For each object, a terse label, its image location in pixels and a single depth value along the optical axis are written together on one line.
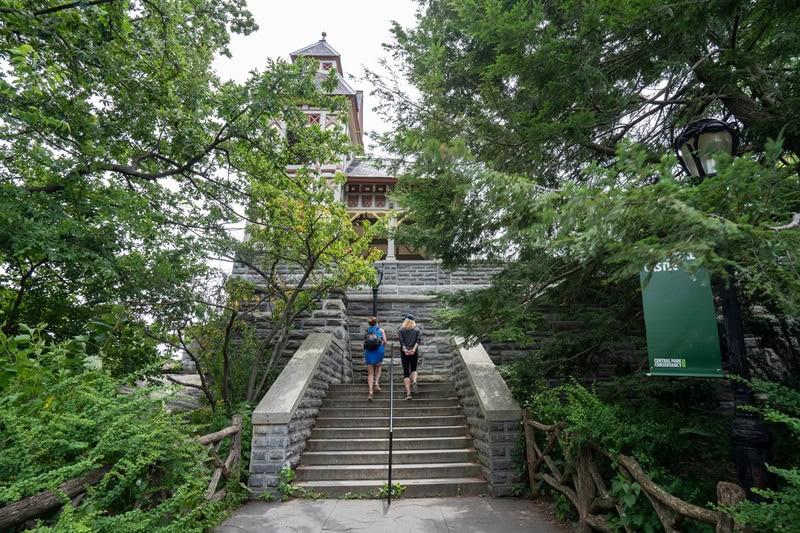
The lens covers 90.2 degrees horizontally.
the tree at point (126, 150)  4.20
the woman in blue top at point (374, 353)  7.31
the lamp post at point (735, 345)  2.54
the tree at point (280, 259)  6.74
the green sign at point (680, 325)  3.08
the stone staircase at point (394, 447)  5.14
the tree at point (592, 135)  2.05
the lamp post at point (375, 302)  10.51
